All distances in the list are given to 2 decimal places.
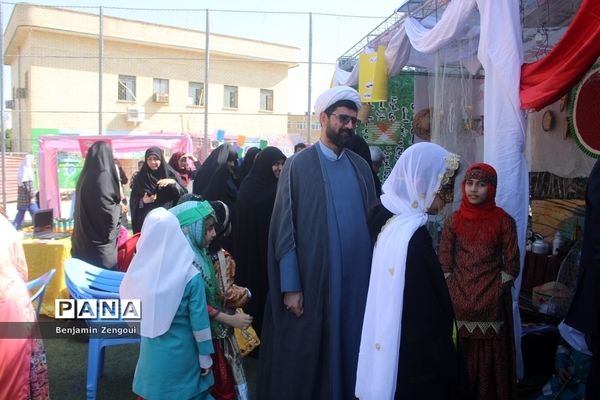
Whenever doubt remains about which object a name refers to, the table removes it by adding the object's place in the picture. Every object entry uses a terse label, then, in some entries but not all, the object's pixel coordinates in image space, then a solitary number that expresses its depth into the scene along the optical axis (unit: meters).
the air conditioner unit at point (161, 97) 17.39
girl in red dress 2.66
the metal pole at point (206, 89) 8.99
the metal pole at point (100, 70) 9.23
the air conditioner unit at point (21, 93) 14.79
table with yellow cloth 4.51
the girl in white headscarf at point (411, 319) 1.75
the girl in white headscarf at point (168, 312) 2.02
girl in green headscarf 2.23
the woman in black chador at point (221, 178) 4.83
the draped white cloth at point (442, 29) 3.49
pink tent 9.20
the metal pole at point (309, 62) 9.27
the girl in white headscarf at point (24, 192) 8.80
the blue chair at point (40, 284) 2.94
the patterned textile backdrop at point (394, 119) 6.12
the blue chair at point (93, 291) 2.97
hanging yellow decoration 5.02
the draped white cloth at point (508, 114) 2.92
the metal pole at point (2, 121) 8.17
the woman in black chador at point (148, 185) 5.21
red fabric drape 2.45
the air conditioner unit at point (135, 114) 16.88
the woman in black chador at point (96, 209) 4.46
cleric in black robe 2.36
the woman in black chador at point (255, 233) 3.70
